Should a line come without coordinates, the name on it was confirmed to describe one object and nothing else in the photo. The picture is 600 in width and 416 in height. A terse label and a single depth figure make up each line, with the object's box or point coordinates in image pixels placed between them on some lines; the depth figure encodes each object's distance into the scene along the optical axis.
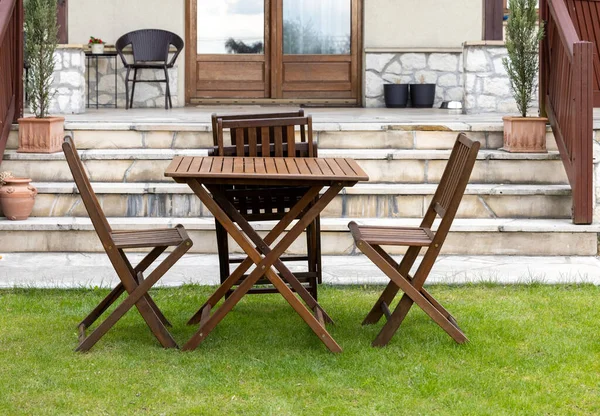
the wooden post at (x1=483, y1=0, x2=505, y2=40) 10.11
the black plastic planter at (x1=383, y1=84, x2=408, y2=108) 10.94
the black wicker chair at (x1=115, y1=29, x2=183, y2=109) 10.55
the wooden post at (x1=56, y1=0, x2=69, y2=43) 10.58
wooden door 11.34
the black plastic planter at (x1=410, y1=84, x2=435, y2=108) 10.94
